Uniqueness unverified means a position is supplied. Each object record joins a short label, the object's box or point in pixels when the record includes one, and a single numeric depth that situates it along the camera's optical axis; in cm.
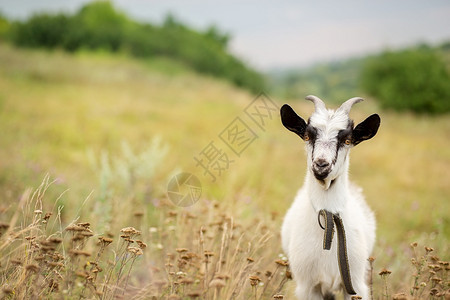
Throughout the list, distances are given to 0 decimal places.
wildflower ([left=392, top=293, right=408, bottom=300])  214
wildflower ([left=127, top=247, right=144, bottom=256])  238
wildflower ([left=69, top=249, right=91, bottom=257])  206
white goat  243
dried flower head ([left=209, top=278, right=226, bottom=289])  212
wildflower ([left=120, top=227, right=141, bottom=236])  242
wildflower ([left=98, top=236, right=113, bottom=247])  233
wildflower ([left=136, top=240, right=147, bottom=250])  253
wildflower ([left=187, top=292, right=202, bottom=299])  207
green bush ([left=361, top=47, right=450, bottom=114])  2800
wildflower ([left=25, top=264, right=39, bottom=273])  202
